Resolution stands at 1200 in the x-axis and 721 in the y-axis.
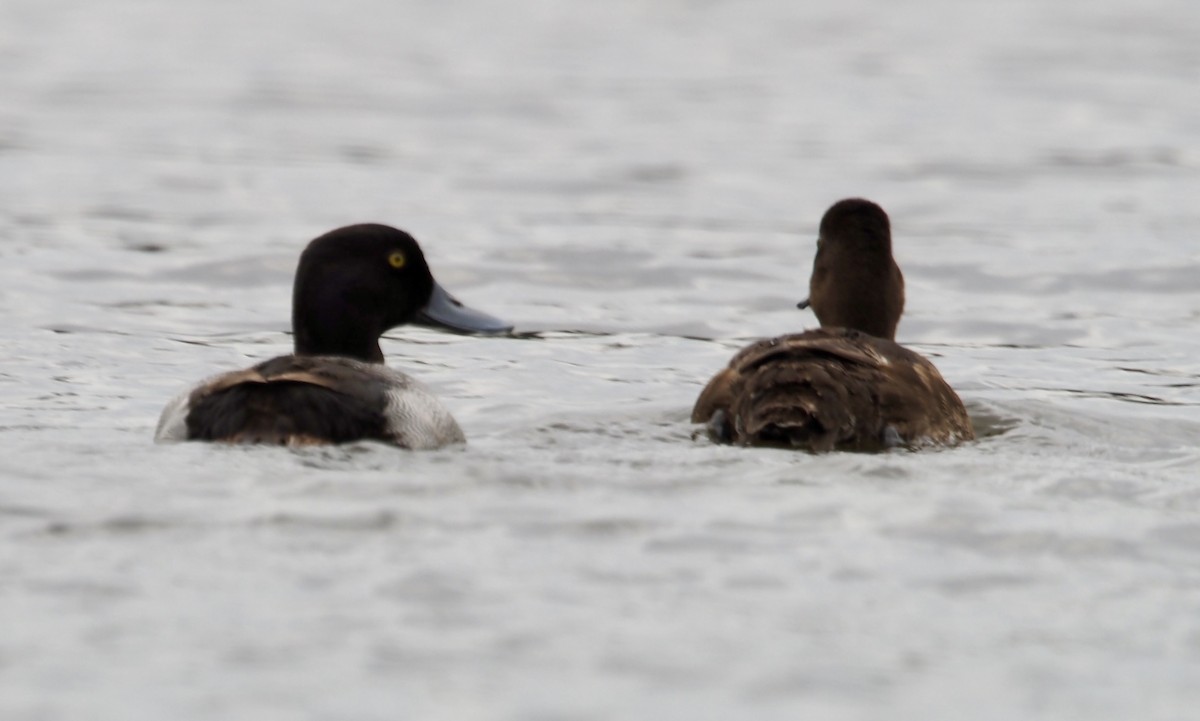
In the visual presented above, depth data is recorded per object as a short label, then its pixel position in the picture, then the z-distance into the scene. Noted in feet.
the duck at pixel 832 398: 53.36
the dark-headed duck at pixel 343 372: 49.52
